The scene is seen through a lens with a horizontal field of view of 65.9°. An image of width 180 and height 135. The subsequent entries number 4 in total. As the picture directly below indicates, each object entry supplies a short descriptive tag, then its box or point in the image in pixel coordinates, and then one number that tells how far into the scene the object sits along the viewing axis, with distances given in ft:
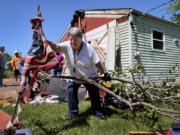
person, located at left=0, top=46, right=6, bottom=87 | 25.02
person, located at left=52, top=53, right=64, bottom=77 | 19.04
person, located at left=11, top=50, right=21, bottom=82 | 28.27
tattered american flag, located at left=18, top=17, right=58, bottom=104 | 6.52
